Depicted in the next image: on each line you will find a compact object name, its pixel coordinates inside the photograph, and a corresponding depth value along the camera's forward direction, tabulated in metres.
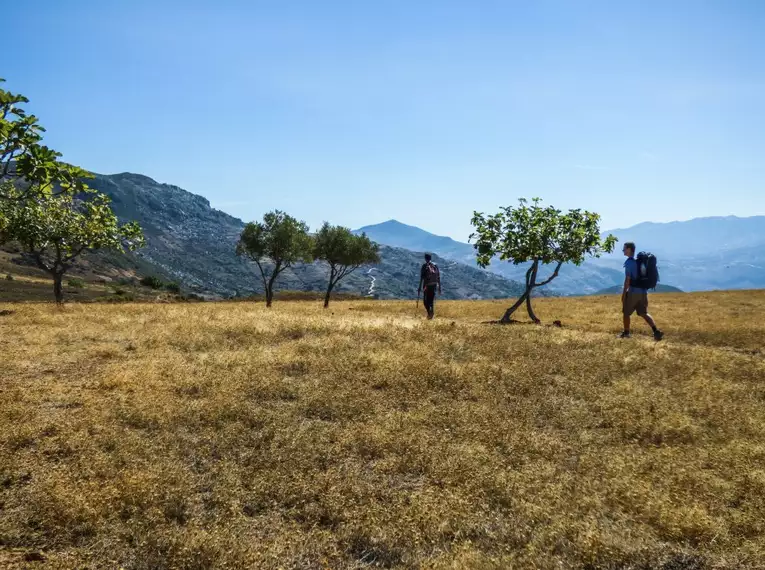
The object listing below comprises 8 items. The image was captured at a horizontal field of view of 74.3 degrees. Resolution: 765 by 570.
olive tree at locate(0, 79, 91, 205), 7.76
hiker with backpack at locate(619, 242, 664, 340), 21.31
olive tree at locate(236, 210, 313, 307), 52.16
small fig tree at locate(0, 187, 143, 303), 30.58
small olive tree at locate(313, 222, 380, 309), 54.97
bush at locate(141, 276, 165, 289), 91.96
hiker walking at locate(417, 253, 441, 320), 27.33
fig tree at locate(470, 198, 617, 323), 32.22
